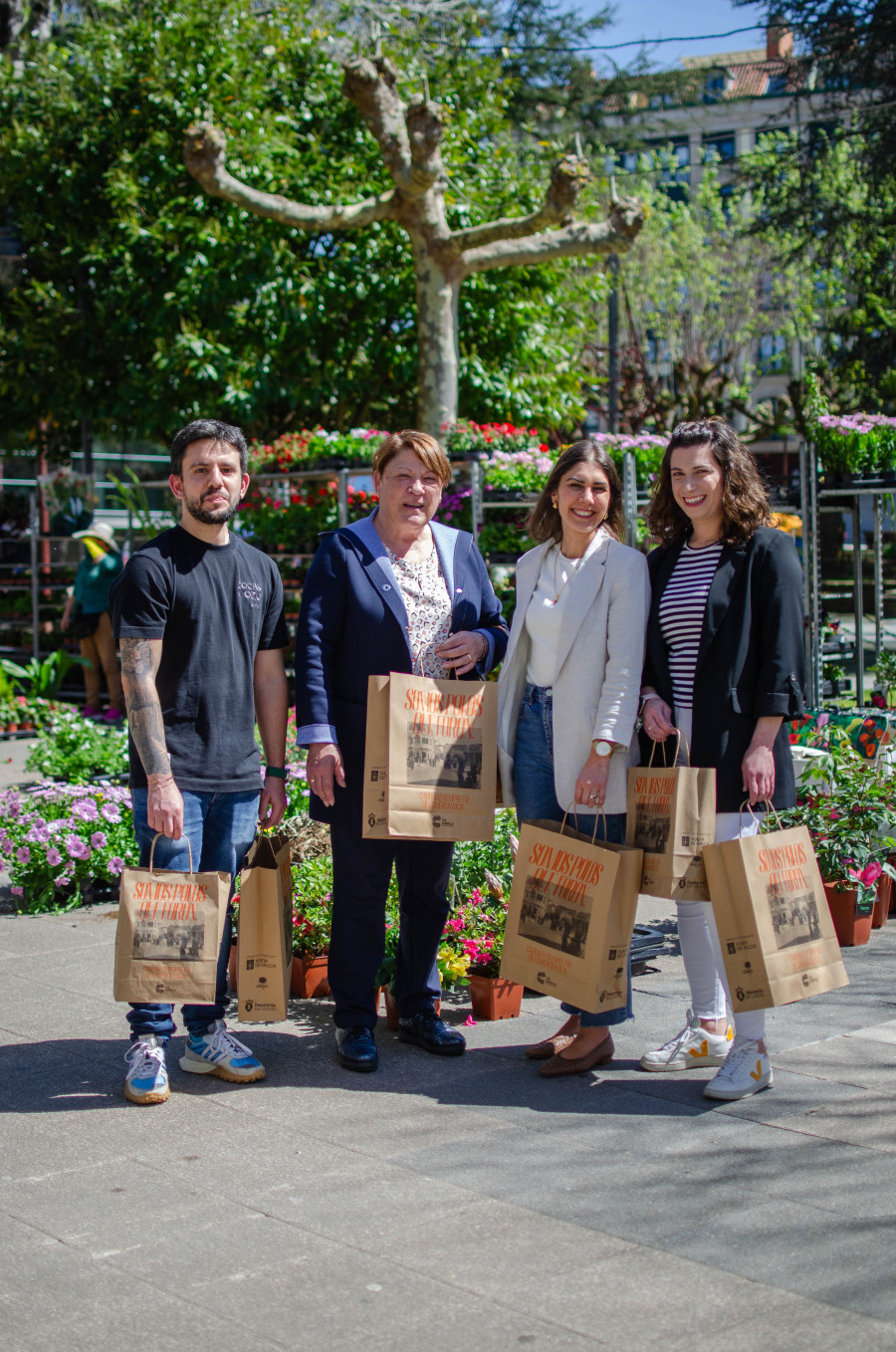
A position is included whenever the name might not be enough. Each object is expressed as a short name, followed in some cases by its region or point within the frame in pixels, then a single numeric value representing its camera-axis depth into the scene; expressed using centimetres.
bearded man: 394
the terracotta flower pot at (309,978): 496
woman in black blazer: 391
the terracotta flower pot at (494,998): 473
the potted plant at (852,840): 560
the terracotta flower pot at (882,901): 591
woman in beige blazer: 405
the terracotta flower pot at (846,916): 557
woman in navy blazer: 421
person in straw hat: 1195
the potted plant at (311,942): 497
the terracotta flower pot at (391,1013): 457
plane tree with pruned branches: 1130
